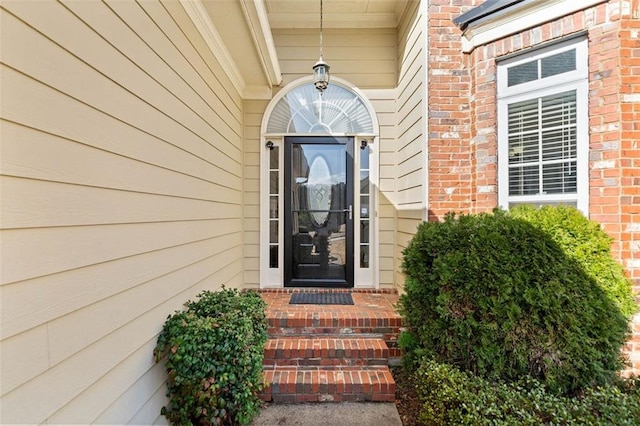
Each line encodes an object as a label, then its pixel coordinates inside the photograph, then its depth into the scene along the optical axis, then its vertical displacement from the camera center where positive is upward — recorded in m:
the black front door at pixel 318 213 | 4.09 -0.01
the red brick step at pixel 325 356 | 2.74 -1.33
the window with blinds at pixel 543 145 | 2.57 +0.62
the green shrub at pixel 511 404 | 1.71 -1.17
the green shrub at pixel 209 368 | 1.79 -0.97
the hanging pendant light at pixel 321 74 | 3.32 +1.57
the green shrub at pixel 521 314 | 2.01 -0.71
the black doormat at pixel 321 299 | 3.50 -1.07
